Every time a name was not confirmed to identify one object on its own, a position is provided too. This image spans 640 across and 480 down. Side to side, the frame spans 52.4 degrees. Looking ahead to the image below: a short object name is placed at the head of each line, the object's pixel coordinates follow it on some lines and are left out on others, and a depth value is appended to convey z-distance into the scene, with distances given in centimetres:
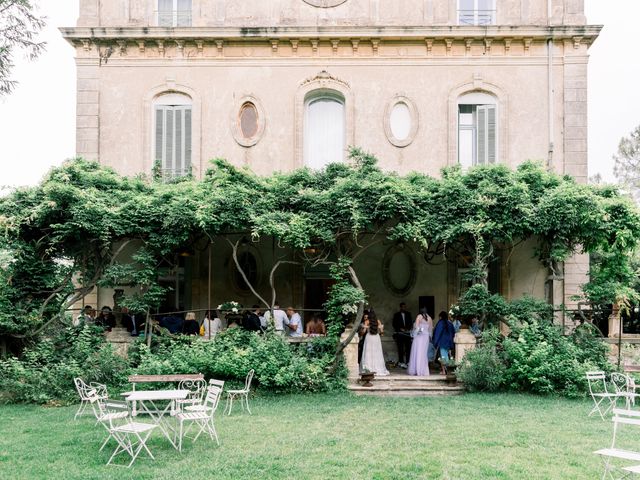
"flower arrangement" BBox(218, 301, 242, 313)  1405
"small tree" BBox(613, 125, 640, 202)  3684
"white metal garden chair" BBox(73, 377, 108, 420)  1010
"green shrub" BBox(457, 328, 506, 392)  1334
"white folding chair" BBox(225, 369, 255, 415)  1123
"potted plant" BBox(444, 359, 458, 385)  1403
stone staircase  1366
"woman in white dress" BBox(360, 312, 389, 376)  1491
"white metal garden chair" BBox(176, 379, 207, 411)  918
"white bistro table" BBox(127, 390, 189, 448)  866
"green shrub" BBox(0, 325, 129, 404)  1270
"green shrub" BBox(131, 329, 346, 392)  1305
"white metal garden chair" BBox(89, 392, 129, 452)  842
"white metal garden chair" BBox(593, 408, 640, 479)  640
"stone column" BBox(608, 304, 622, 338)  1530
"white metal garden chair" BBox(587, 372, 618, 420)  1121
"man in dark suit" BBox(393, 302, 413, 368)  1675
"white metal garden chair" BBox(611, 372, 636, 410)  1061
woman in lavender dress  1511
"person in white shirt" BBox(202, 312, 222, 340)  1490
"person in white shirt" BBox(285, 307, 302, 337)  1474
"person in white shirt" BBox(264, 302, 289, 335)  1478
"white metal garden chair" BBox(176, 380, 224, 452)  862
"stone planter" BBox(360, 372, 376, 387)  1395
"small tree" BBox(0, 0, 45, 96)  1753
